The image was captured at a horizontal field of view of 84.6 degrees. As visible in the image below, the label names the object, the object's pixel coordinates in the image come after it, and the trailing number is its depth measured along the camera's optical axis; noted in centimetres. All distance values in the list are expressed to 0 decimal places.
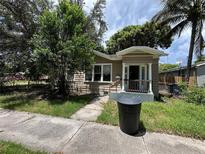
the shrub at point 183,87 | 781
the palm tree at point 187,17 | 1034
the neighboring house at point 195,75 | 1092
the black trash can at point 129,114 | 371
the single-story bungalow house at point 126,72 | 851
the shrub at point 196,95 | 688
